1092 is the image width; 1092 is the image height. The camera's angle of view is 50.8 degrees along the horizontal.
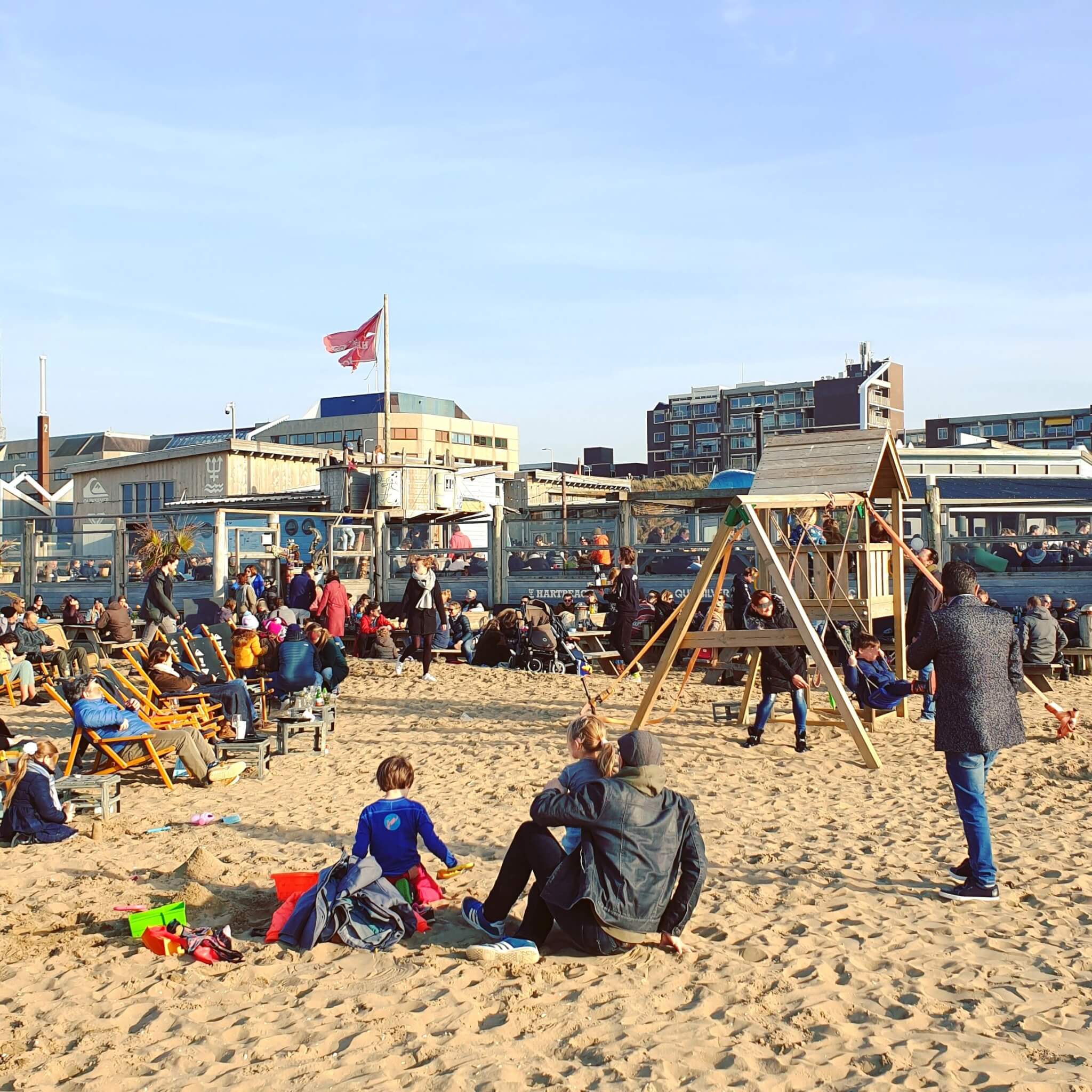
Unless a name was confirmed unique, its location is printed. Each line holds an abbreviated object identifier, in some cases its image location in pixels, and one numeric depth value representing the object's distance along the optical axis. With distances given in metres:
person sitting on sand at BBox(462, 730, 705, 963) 4.76
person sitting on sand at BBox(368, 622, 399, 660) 16.52
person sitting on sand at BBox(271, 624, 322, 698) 10.40
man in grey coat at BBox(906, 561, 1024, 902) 5.64
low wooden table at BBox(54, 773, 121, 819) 7.67
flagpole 34.98
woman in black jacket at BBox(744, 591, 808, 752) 9.54
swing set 9.05
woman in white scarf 14.25
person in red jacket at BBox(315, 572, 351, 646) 15.41
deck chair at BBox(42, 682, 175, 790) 8.46
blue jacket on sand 5.11
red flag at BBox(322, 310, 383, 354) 34.34
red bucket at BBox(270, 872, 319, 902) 5.61
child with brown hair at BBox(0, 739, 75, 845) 7.09
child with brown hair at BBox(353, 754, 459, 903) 5.49
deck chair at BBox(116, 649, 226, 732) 9.70
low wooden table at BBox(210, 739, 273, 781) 9.02
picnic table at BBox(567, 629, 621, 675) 14.72
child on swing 9.80
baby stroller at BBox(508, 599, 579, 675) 14.86
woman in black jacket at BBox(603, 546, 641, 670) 14.48
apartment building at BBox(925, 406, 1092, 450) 86.69
